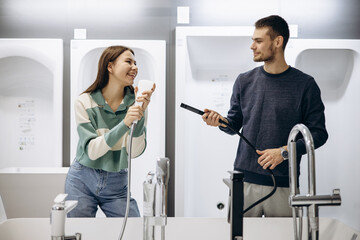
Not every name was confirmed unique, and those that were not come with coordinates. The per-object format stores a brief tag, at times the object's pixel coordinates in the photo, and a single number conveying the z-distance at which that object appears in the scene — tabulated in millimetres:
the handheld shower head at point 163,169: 894
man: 1309
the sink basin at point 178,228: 1111
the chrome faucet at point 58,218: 844
